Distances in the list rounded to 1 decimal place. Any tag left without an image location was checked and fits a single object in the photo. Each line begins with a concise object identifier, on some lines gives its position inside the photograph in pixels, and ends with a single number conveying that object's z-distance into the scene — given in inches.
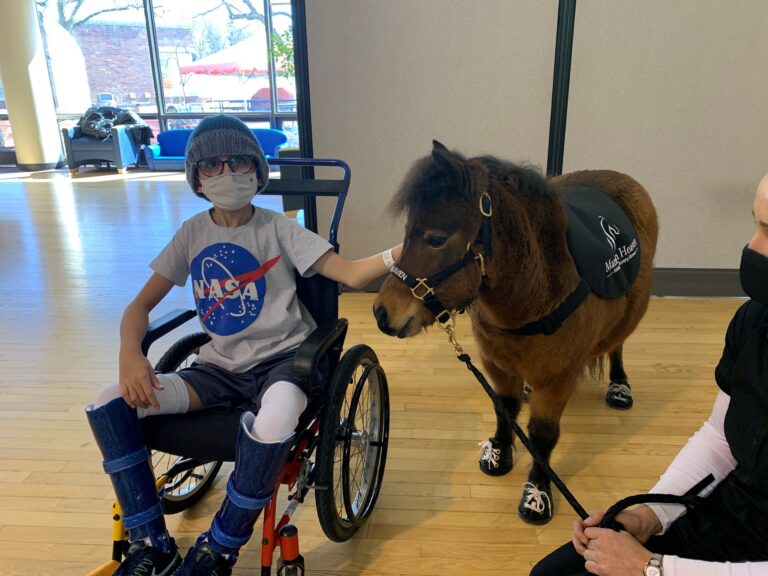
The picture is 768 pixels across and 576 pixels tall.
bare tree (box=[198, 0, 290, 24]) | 342.6
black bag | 322.3
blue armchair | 321.9
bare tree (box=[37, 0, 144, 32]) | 342.6
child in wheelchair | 43.9
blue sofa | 333.4
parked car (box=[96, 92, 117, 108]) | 358.6
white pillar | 305.0
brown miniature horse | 47.2
